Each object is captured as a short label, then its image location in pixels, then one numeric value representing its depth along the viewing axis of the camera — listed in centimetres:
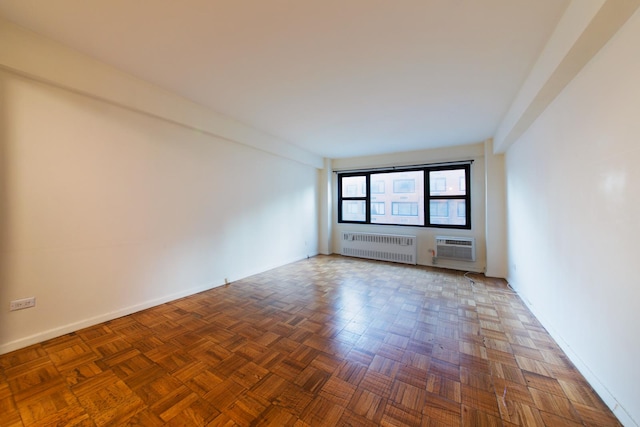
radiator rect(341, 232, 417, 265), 498
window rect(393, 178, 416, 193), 520
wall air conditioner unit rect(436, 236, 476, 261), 438
